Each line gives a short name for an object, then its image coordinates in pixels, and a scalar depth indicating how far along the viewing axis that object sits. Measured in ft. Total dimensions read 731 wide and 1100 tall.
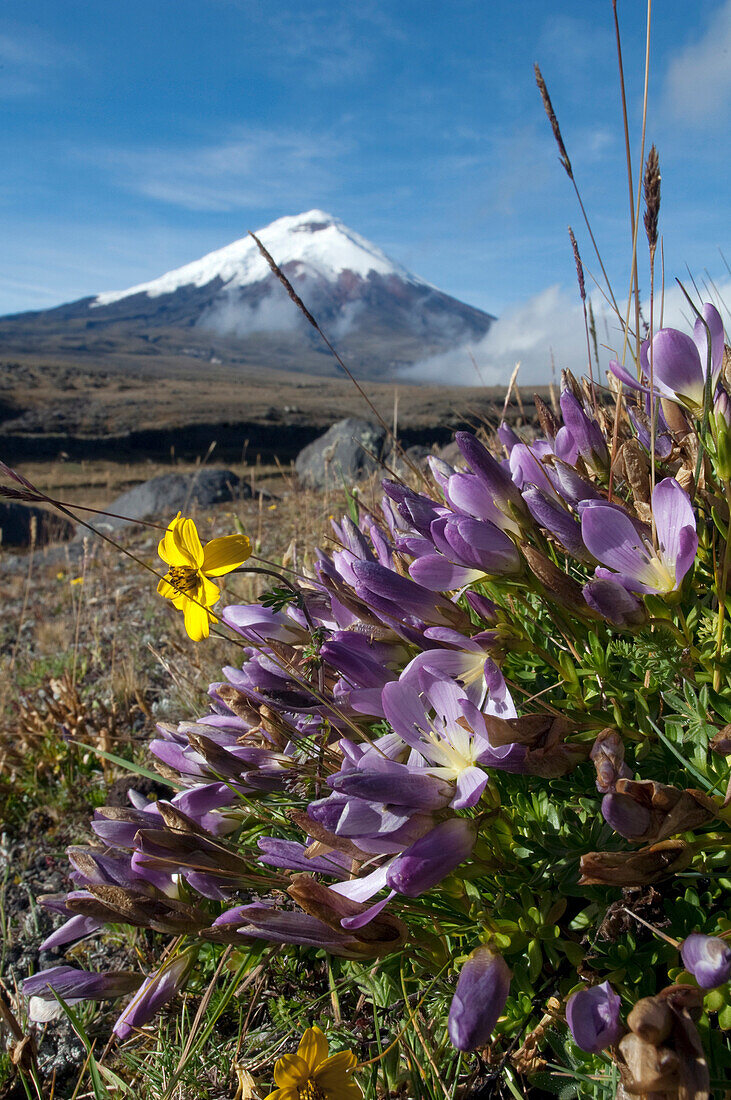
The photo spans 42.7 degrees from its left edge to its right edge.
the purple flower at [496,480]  0.77
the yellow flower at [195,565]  0.85
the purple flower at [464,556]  0.75
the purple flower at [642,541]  0.69
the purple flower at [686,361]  0.79
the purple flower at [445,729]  0.67
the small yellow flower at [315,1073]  0.68
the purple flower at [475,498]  0.79
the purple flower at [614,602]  0.69
